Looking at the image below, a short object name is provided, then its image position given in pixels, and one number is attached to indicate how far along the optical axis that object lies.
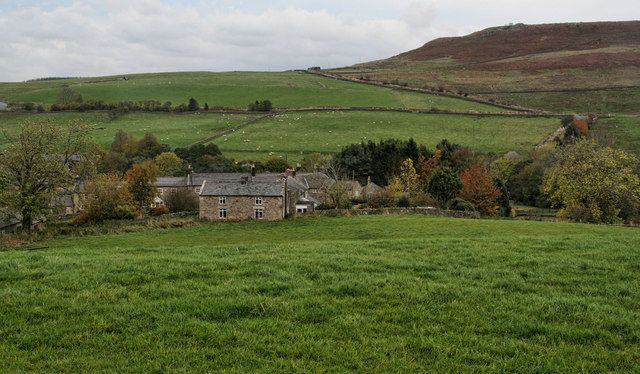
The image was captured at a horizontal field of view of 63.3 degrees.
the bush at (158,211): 63.41
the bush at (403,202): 59.25
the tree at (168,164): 88.69
